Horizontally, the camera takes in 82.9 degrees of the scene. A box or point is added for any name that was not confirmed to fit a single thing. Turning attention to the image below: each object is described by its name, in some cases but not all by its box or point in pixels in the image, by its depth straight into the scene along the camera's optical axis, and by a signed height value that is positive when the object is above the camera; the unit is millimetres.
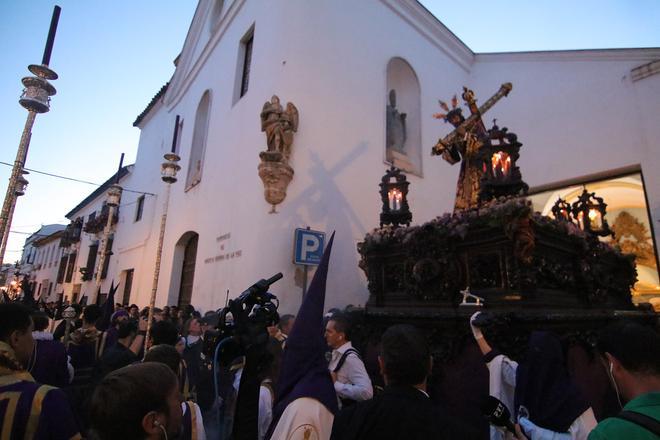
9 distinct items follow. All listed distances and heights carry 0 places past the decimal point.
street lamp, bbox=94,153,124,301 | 9127 +2417
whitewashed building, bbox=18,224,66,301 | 27375 +2962
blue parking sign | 7023 +1074
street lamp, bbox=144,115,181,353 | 6672 +2263
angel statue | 7309 +3432
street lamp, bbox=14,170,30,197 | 5163 +1646
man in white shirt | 2744 -472
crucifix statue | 5781 +2652
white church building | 7859 +4441
